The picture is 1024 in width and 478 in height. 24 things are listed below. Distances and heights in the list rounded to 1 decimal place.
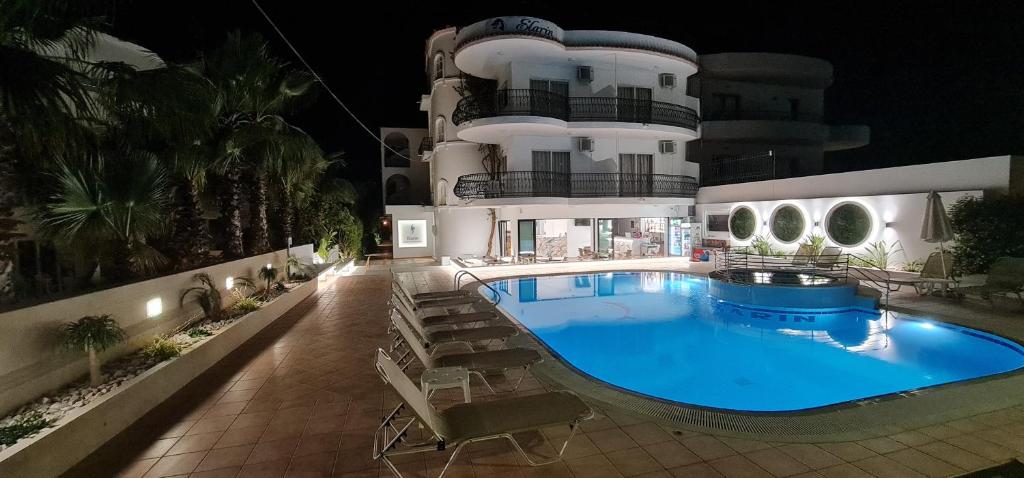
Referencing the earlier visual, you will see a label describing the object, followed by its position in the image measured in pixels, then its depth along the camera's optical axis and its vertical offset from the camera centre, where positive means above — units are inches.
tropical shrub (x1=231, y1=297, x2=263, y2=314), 300.5 -51.9
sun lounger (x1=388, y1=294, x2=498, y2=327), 254.4 -54.2
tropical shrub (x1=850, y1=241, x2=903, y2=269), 501.4 -45.2
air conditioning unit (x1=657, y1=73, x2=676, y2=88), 736.4 +233.1
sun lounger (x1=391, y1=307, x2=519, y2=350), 218.8 -55.3
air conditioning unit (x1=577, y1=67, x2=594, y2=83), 694.5 +231.7
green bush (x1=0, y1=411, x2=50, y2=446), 123.6 -56.6
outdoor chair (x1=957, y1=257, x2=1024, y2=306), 318.0 -48.6
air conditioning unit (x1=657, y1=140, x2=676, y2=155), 737.6 +120.7
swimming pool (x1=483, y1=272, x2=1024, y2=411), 225.0 -82.4
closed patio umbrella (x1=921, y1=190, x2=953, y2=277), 374.9 -7.5
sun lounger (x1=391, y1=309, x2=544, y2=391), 181.0 -56.5
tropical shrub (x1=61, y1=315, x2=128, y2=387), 169.3 -40.7
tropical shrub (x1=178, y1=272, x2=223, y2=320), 281.9 -42.9
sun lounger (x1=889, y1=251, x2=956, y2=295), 372.2 -52.2
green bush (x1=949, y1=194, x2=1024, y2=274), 378.3 -14.8
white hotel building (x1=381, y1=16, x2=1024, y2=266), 646.5 +122.8
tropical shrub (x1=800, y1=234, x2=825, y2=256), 552.4 -34.5
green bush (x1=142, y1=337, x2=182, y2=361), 200.2 -54.7
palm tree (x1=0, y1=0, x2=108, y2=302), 131.8 +43.2
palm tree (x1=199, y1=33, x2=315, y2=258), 337.1 +96.1
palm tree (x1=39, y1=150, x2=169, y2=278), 192.5 +10.3
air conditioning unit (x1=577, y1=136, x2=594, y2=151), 705.0 +124.4
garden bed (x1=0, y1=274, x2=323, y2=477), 119.6 -59.7
